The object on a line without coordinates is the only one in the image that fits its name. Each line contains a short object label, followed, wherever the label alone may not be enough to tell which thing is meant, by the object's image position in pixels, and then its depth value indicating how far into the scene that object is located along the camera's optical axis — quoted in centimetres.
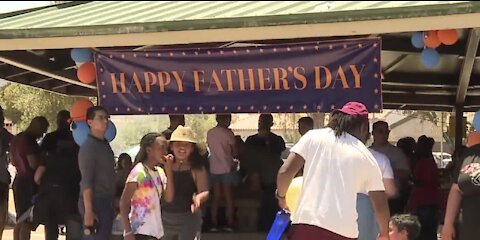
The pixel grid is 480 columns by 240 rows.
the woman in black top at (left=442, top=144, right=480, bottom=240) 604
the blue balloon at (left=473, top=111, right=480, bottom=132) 668
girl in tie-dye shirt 607
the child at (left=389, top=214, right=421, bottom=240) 643
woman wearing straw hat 688
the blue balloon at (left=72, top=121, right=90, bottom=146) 769
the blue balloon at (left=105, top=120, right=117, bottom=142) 805
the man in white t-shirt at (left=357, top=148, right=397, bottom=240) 652
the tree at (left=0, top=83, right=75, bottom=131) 3116
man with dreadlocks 479
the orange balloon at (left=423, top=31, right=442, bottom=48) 671
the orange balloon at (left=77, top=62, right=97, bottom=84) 808
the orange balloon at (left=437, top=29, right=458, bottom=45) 650
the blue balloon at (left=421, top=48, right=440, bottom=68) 720
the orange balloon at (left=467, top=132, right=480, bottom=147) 634
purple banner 712
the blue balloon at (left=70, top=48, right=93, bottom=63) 796
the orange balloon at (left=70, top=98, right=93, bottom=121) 787
